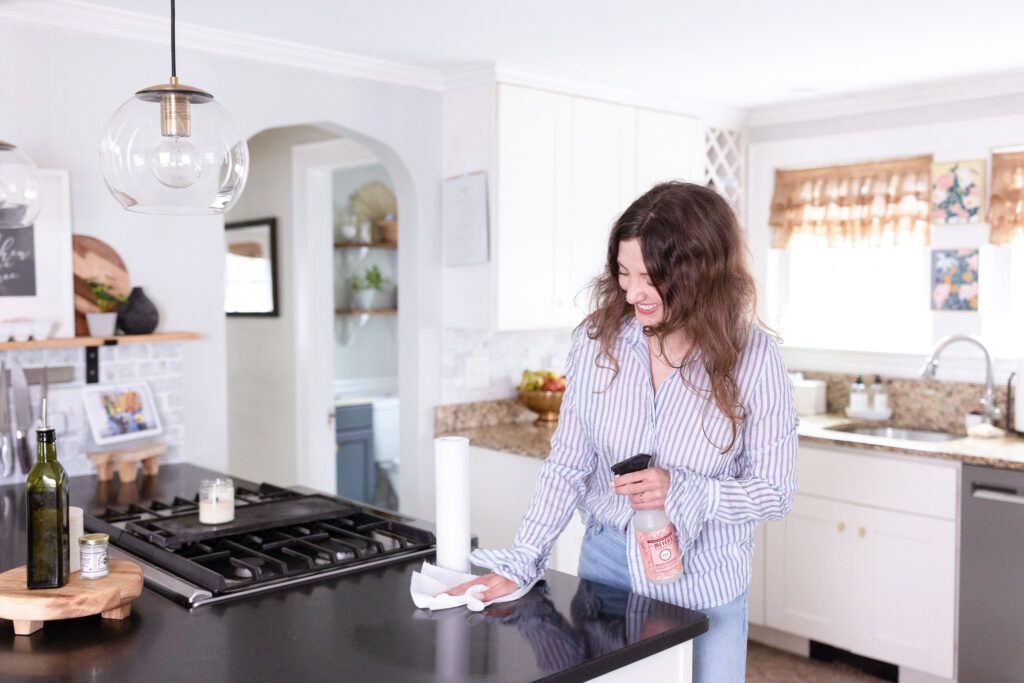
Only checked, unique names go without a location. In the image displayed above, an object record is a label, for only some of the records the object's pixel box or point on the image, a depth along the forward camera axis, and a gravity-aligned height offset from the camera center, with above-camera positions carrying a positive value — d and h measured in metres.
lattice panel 4.59 +0.68
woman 1.74 -0.22
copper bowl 4.07 -0.42
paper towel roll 1.88 -0.39
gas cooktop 1.88 -0.53
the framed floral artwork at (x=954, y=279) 4.01 +0.10
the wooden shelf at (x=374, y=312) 5.34 -0.04
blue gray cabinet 5.19 -0.79
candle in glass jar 2.26 -0.46
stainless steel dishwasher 3.22 -0.92
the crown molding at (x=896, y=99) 3.86 +0.89
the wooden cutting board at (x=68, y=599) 1.61 -0.50
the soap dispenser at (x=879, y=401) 4.17 -0.42
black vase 3.07 -0.03
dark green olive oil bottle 1.67 -0.38
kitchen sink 4.04 -0.55
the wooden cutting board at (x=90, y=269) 3.01 +0.12
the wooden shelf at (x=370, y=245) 5.24 +0.33
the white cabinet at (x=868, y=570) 3.42 -0.99
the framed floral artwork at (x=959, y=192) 3.95 +0.47
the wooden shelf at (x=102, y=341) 2.82 -0.11
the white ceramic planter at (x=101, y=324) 3.00 -0.06
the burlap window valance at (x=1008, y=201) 3.85 +0.41
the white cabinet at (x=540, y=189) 3.75 +0.47
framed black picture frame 4.95 +0.19
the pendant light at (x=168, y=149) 1.71 +0.28
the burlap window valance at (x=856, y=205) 4.18 +0.45
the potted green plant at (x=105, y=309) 3.01 -0.01
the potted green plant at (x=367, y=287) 5.42 +0.10
